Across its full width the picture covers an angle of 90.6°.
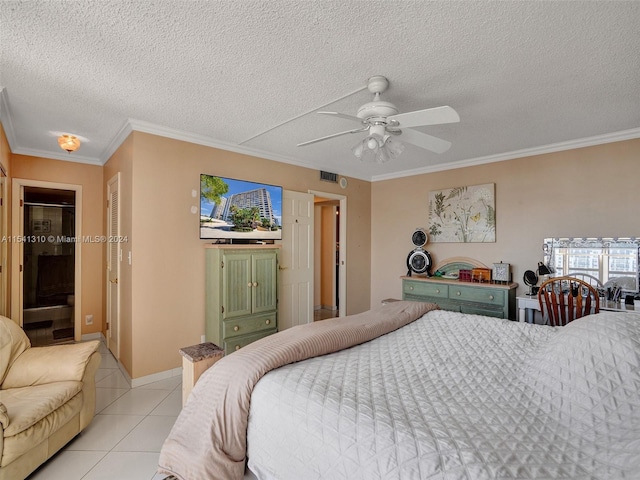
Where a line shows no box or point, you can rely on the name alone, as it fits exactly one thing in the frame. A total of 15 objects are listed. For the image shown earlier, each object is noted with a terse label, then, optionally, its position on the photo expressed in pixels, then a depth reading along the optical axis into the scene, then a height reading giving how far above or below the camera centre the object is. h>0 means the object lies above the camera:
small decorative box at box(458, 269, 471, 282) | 4.11 -0.46
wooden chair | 2.73 -0.59
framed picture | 4.12 +0.36
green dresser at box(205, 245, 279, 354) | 3.12 -0.53
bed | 0.98 -0.65
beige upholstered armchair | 1.64 -0.91
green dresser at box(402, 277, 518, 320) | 3.65 -0.68
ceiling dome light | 3.00 +0.96
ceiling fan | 1.89 +0.75
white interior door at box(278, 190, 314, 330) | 4.19 -0.26
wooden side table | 1.63 -0.62
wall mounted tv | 3.42 +0.37
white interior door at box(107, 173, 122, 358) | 3.38 -0.27
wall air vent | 4.66 +0.97
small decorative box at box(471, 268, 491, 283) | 3.98 -0.43
